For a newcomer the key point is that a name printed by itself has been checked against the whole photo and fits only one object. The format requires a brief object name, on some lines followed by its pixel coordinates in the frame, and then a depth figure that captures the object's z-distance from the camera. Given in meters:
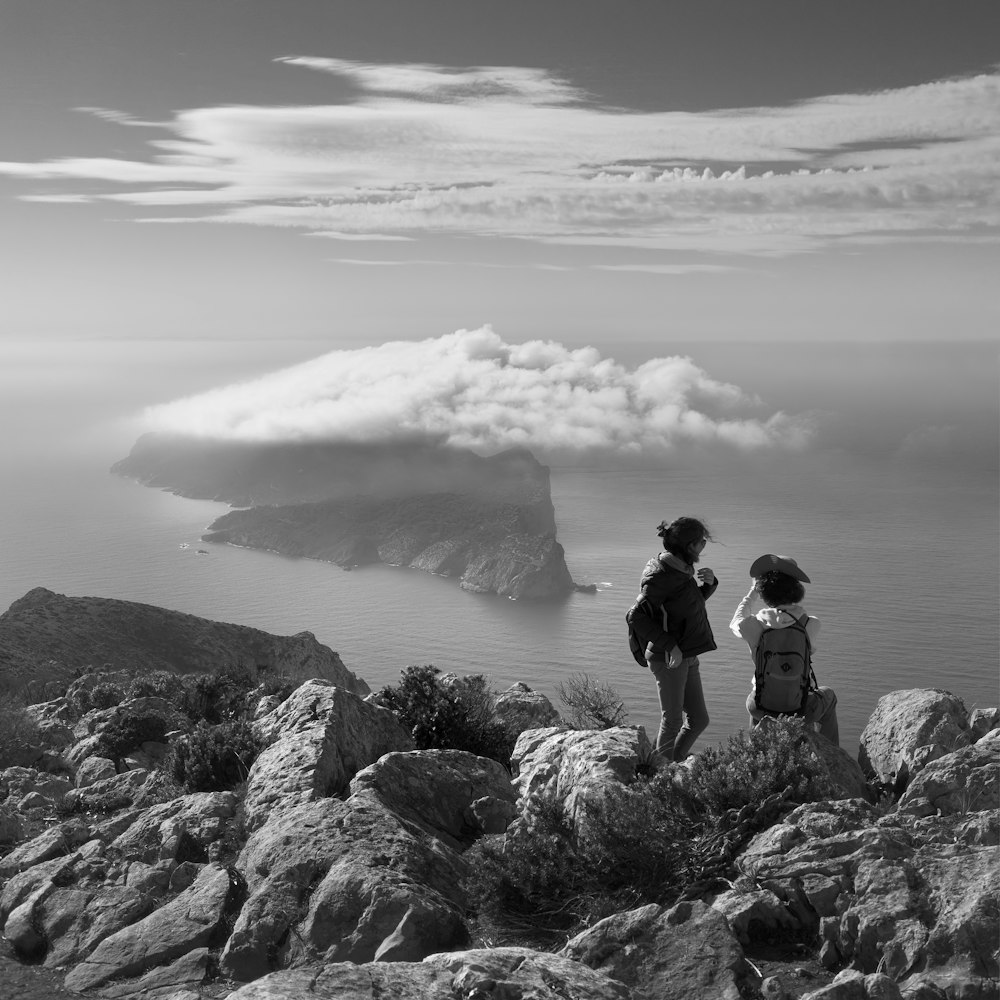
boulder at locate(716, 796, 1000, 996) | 4.13
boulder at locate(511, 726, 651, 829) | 6.28
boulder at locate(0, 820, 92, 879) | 7.05
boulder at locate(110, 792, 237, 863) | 6.84
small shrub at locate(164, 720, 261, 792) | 8.24
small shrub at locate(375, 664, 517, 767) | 9.40
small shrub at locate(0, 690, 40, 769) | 10.04
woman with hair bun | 6.96
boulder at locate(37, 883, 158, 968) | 5.87
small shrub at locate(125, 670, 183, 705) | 12.37
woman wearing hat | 6.53
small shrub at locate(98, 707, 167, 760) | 9.93
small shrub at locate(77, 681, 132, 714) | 12.92
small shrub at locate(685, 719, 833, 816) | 5.68
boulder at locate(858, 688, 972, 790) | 7.29
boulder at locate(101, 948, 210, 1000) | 5.20
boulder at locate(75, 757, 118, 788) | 9.11
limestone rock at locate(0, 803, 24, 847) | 7.80
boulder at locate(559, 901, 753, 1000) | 4.31
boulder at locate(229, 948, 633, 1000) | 3.91
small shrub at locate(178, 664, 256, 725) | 11.25
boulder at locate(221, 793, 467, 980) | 5.22
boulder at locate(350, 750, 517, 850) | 6.83
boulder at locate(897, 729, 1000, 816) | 5.66
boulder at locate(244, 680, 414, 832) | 7.18
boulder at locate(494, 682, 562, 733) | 10.64
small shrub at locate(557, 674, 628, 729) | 10.48
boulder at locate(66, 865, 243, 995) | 5.52
